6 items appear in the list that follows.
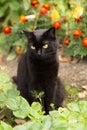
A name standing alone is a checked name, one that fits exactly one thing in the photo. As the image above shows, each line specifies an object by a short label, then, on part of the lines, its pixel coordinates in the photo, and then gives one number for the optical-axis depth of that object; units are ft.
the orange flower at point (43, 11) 15.29
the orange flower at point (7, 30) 15.60
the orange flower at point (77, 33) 14.19
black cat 10.84
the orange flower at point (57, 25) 14.79
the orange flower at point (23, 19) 15.42
